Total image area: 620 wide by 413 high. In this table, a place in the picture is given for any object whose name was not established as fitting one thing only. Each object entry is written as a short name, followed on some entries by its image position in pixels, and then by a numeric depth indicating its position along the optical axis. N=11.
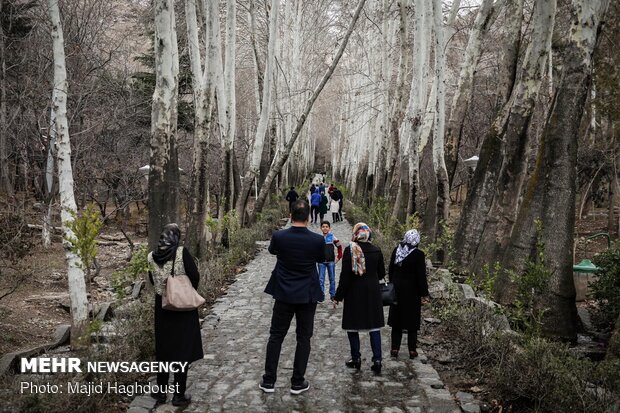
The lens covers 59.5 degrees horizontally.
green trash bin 9.59
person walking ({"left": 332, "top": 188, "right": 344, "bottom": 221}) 23.86
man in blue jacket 5.27
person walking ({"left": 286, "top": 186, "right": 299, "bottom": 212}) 21.88
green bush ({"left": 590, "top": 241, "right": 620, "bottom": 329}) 7.69
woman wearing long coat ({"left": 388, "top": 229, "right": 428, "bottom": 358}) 6.34
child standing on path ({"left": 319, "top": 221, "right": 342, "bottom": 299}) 9.34
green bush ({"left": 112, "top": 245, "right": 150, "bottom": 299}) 6.22
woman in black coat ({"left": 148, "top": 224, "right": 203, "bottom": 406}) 4.97
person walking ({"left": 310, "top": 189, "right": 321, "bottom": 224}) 21.73
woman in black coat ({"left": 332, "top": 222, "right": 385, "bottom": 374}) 5.88
